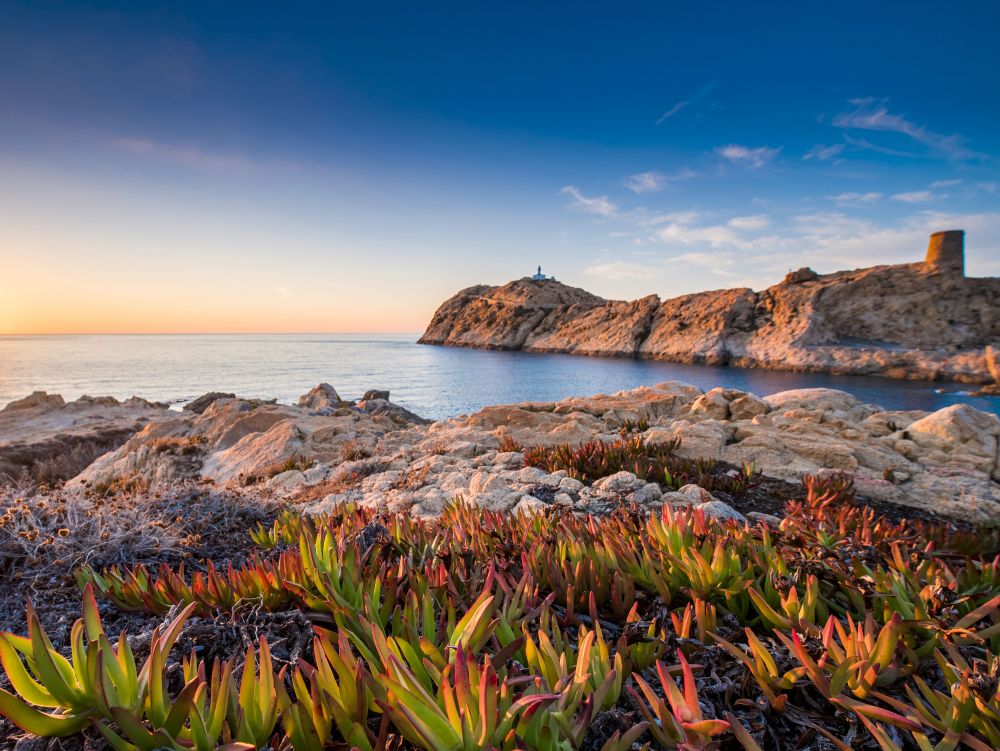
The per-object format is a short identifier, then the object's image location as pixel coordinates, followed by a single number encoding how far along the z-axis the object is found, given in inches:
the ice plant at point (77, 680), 42.3
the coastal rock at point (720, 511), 159.4
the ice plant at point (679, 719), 43.3
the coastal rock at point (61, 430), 402.6
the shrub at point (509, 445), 292.0
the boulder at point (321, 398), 766.5
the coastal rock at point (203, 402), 794.2
